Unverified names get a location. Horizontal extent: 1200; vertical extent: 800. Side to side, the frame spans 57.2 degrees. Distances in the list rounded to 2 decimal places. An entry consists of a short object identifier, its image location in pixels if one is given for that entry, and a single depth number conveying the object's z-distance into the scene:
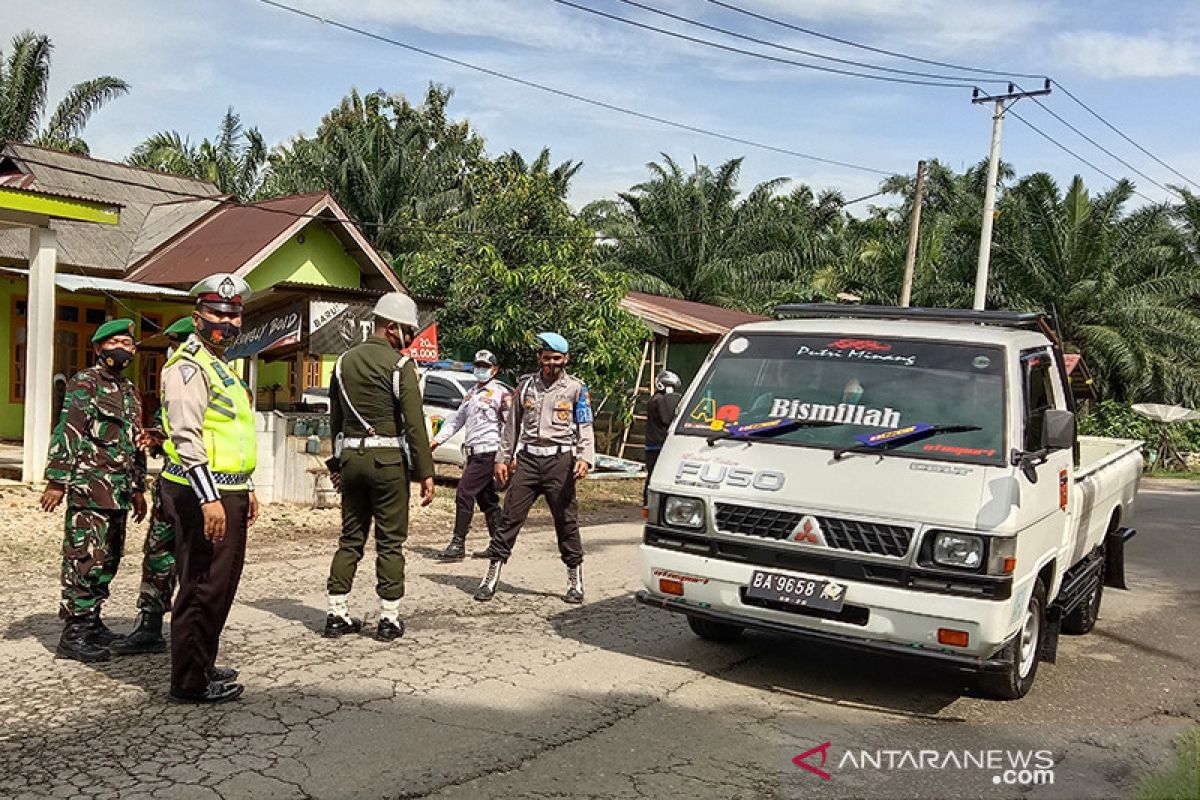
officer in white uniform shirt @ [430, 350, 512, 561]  9.63
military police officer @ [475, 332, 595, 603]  7.53
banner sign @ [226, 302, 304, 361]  13.68
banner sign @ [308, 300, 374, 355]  14.00
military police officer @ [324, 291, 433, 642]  6.18
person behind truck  11.66
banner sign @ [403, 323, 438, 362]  17.94
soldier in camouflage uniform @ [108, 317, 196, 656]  5.80
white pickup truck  5.18
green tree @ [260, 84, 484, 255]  27.72
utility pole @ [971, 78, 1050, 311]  24.91
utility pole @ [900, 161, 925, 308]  24.28
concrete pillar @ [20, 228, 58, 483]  12.79
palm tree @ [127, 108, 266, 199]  31.27
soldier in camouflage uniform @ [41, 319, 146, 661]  5.72
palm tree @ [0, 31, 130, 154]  25.59
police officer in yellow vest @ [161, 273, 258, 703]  4.87
